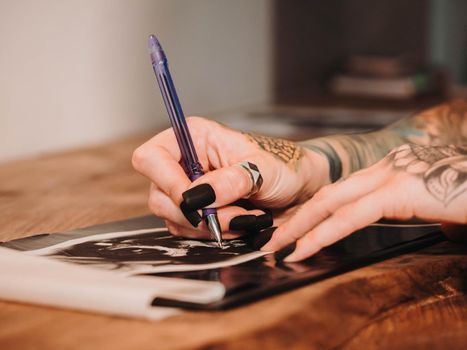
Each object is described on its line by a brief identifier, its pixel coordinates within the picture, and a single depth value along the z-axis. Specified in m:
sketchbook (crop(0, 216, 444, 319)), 0.82
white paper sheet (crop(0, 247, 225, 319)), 0.80
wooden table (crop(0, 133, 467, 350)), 0.75
